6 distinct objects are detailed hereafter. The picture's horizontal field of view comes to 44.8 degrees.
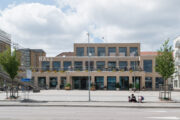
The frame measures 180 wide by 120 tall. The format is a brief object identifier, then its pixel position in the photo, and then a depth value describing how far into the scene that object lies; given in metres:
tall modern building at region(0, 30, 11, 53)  61.75
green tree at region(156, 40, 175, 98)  27.98
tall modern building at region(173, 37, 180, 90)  56.15
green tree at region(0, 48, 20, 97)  29.14
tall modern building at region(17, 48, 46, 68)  107.19
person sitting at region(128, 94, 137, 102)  25.34
